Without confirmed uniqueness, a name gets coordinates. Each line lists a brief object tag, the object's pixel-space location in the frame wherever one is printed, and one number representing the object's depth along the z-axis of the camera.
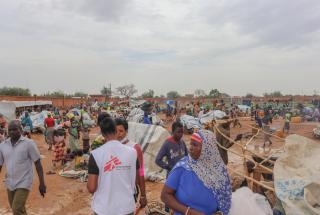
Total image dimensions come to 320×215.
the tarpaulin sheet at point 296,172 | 3.20
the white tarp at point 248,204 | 3.36
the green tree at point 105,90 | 64.38
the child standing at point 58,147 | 10.06
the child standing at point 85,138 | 10.59
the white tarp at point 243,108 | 31.27
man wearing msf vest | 3.00
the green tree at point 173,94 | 73.79
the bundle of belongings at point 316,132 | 18.15
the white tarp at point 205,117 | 20.17
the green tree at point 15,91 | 55.56
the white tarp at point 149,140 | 8.61
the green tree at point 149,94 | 68.04
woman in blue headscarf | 2.61
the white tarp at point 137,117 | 14.99
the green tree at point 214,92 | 55.58
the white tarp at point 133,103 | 33.75
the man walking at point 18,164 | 4.21
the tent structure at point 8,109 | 19.31
